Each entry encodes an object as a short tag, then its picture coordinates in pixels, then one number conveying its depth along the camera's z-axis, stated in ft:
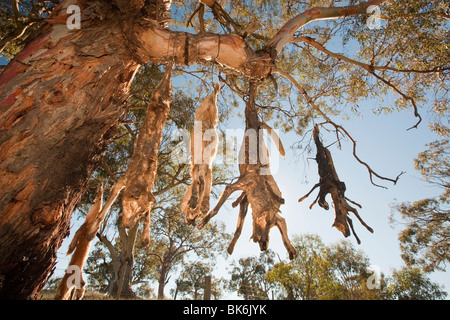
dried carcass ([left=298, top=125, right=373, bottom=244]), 7.65
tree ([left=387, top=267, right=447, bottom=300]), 55.11
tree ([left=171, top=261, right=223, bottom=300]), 72.43
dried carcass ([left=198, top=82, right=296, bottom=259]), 5.73
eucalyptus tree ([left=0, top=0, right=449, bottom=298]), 4.64
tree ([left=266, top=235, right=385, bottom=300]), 45.21
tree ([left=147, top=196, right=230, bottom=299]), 56.44
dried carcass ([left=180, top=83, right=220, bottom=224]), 5.88
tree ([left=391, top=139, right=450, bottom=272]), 33.81
